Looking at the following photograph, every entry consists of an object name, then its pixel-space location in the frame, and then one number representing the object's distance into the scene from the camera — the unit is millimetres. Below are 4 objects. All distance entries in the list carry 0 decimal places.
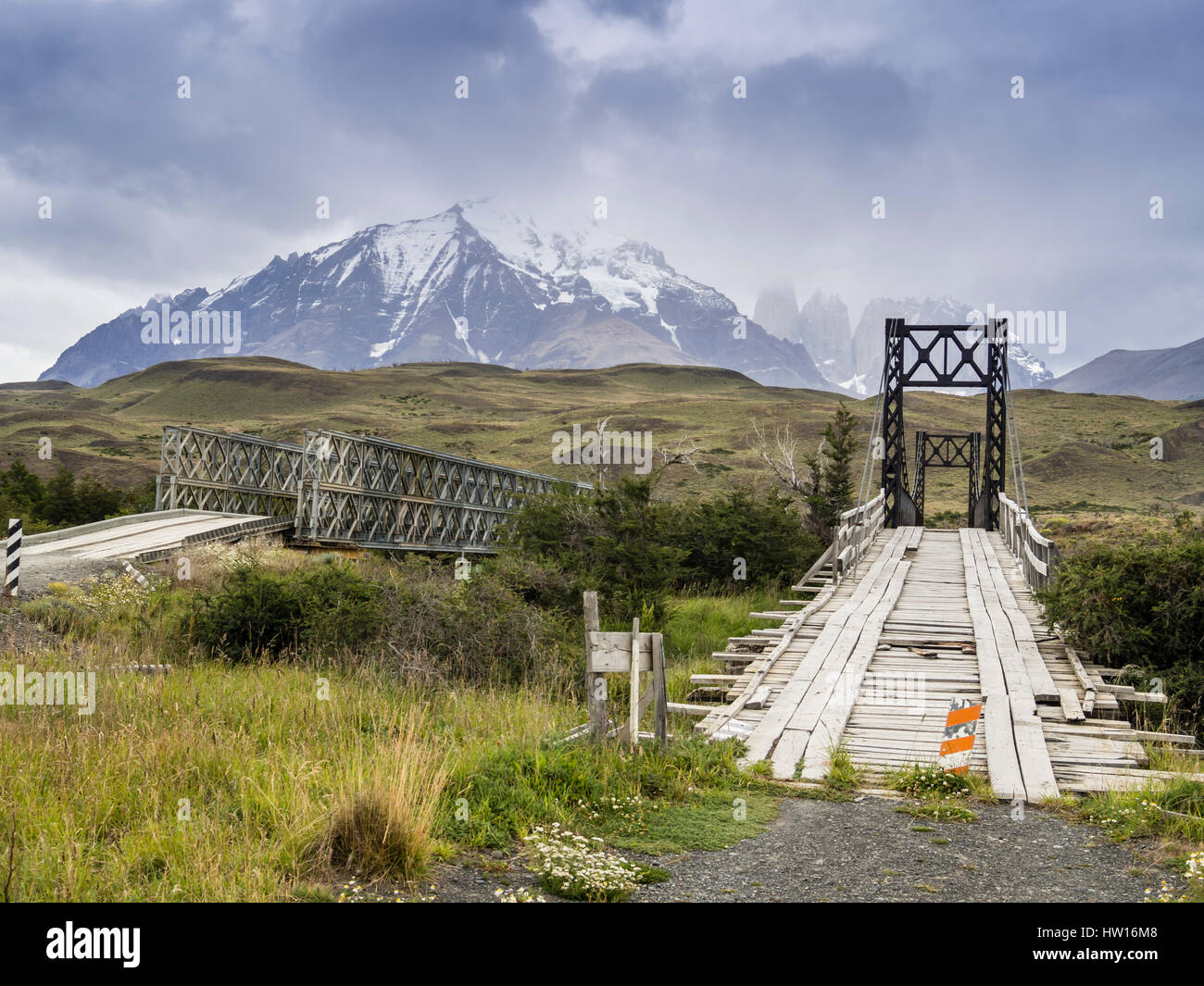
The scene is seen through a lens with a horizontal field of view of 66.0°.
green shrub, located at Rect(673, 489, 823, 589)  22391
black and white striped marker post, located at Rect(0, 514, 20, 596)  15789
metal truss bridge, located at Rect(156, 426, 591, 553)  26359
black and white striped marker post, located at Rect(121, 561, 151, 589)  16828
